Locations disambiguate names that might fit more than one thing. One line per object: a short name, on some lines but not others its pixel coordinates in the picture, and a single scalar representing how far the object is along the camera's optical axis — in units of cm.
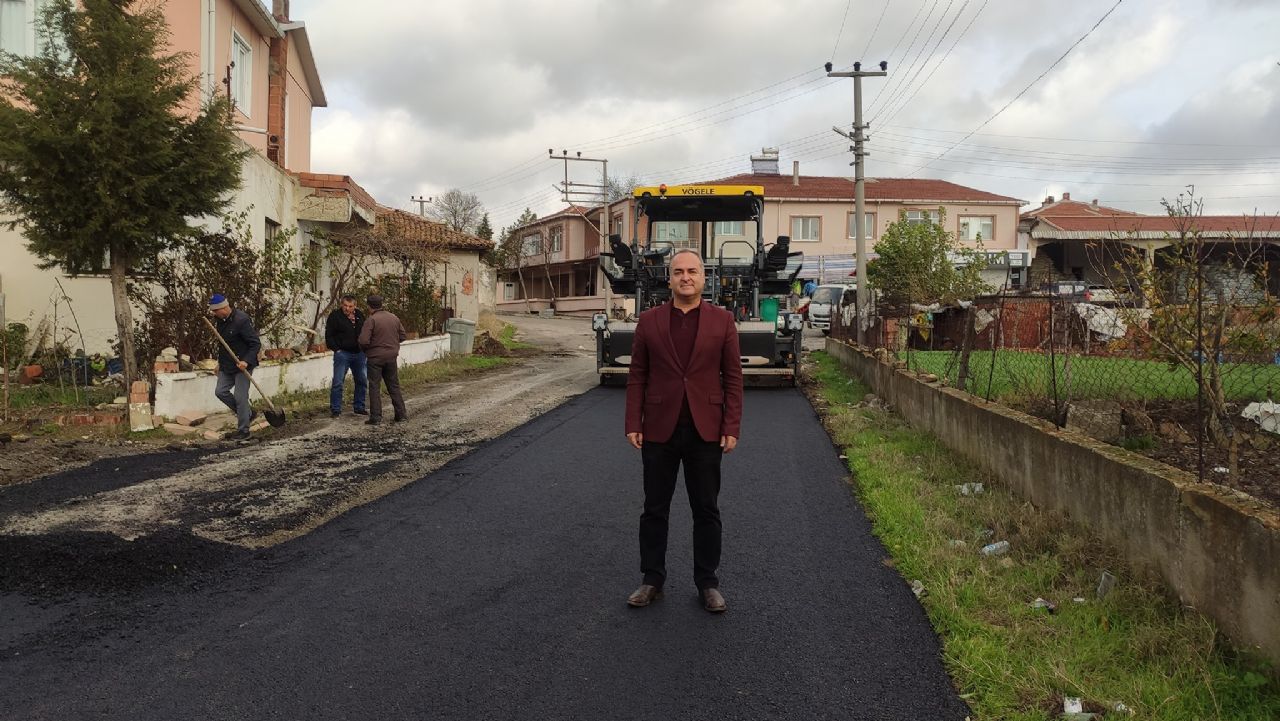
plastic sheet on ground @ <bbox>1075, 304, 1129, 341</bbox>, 767
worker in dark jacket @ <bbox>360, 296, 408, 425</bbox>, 1135
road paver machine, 1567
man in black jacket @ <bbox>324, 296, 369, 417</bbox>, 1223
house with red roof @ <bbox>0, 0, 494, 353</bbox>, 1325
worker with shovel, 1009
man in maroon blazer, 468
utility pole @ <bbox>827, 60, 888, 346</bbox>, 2482
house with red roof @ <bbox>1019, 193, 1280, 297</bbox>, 3984
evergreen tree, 931
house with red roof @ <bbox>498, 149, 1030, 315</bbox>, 4516
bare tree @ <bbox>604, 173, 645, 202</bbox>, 7009
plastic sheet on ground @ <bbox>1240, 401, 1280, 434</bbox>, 693
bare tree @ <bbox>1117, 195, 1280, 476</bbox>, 595
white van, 3369
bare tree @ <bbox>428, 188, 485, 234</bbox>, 7269
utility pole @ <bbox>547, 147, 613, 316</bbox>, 5211
